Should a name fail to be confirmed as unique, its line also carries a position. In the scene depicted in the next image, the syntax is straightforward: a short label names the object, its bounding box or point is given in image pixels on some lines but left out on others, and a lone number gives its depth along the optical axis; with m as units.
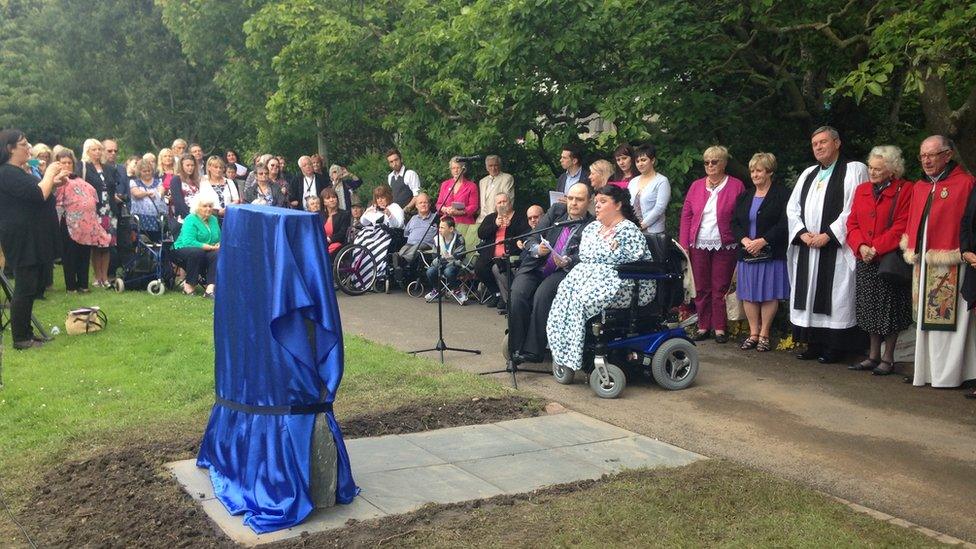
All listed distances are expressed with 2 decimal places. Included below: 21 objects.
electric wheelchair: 8.02
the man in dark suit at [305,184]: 15.56
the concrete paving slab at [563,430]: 6.76
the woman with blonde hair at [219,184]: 14.22
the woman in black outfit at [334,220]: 14.68
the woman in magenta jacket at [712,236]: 9.94
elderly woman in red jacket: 8.55
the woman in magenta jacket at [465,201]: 13.48
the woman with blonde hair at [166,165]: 15.03
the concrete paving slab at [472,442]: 6.45
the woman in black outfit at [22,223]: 9.73
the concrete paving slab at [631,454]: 6.23
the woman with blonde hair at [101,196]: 14.01
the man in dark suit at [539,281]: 8.73
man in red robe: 8.05
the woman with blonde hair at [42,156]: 14.27
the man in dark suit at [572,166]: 11.69
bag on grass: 10.61
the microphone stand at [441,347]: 9.45
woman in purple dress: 9.55
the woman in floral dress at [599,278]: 8.06
